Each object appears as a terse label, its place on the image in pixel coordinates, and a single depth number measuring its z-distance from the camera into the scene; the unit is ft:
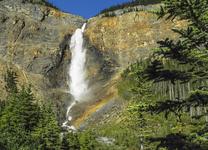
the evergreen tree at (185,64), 57.31
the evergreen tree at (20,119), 190.71
